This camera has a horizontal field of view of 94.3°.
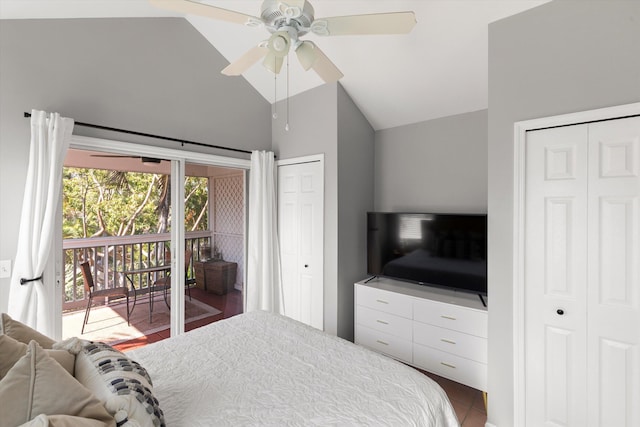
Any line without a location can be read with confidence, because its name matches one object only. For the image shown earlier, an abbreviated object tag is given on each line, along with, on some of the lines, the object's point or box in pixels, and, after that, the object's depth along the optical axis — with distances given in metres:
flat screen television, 2.58
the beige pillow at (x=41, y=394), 0.82
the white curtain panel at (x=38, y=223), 1.99
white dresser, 2.41
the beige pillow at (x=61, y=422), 0.76
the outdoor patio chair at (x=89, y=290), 2.56
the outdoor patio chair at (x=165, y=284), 2.97
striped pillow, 1.01
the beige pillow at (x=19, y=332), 1.19
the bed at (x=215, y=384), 0.90
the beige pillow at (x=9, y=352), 0.97
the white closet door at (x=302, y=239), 3.25
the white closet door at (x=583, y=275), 1.68
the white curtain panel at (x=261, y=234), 3.41
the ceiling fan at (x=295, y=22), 1.38
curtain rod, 2.31
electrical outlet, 2.02
